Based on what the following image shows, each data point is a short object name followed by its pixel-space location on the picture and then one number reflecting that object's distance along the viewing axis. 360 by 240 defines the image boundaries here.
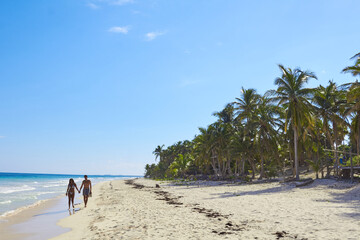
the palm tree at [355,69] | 18.81
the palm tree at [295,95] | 24.08
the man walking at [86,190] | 14.74
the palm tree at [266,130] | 31.02
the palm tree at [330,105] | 26.46
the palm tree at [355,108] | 19.24
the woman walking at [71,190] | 14.00
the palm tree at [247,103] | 35.09
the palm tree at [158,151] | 91.73
